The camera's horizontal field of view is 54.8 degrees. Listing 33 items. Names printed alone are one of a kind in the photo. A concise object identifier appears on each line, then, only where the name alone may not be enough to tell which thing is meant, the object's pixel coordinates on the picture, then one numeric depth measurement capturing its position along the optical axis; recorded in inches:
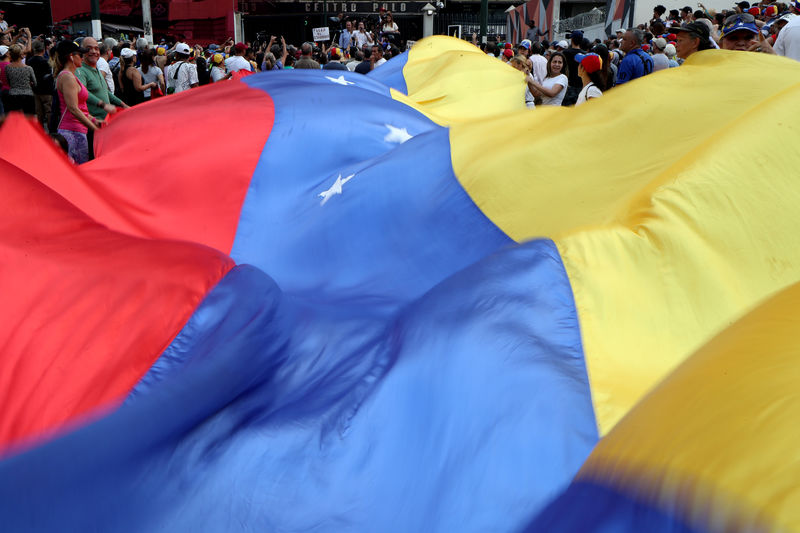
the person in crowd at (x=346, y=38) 718.5
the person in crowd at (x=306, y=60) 349.1
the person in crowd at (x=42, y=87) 352.2
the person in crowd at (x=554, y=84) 243.1
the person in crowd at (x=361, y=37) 721.0
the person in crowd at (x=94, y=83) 241.3
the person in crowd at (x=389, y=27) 831.1
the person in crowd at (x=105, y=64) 328.2
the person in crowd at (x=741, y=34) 184.9
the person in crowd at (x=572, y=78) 257.8
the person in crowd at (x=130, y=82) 349.1
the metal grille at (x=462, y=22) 1181.9
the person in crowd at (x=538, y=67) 317.4
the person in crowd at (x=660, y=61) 267.0
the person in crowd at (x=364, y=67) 356.8
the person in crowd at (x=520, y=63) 286.0
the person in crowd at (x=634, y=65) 231.3
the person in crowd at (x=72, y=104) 225.0
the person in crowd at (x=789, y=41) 213.5
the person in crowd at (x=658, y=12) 487.1
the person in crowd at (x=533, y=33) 748.8
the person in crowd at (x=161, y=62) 456.1
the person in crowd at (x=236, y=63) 369.7
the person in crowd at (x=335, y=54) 480.4
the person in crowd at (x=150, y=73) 374.0
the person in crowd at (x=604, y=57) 218.0
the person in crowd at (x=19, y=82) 339.6
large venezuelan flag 65.8
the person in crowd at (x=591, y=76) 207.5
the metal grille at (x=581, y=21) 823.1
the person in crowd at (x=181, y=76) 387.2
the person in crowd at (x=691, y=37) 200.8
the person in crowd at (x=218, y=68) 378.8
